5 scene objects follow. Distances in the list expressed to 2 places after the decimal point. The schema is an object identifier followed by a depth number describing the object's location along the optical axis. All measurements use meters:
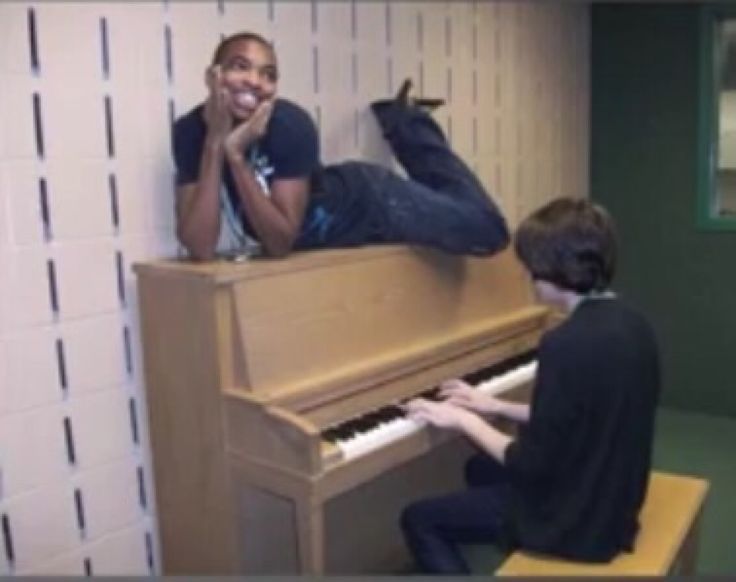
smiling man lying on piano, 1.73
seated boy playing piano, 1.39
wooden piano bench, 1.46
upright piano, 1.63
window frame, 2.95
